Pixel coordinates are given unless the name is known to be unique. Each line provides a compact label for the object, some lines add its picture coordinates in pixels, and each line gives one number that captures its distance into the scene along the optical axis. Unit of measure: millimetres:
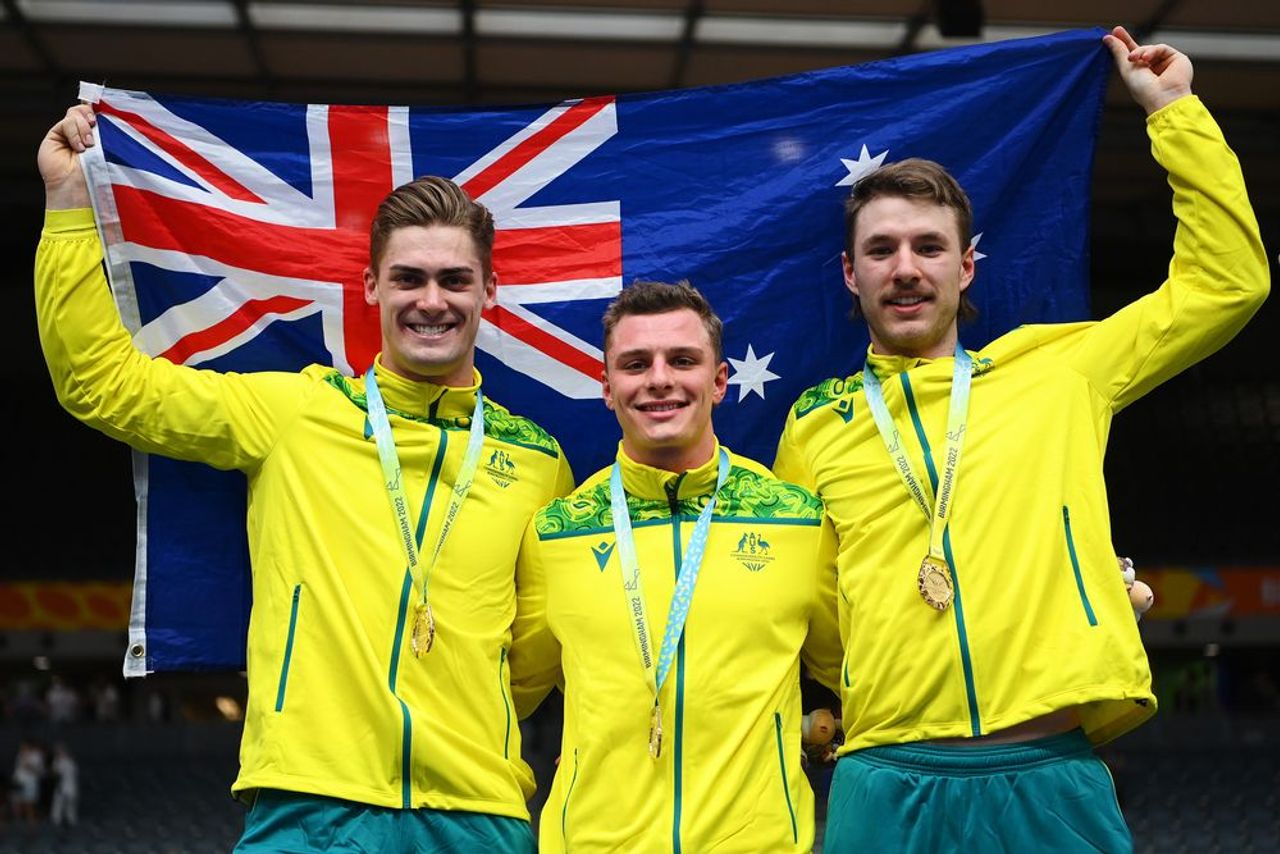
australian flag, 3998
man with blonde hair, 3119
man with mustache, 3014
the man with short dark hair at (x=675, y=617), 2953
